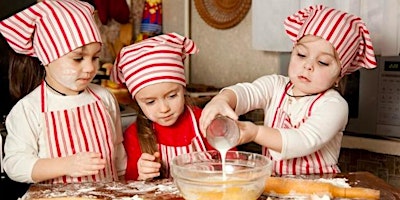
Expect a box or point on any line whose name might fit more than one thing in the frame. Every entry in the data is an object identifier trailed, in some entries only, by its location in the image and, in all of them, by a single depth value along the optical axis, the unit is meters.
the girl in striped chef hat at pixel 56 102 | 1.39
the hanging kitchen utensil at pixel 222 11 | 2.58
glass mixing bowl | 1.07
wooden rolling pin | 1.17
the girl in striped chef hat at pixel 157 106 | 1.49
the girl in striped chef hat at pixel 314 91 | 1.40
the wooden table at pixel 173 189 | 1.20
